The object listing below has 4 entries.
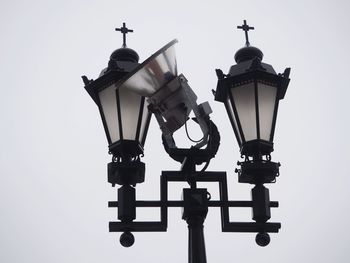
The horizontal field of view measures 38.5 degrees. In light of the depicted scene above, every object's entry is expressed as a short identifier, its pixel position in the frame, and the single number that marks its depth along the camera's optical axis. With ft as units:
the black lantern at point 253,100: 14.15
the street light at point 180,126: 13.41
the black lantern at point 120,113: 13.98
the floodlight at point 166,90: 13.15
